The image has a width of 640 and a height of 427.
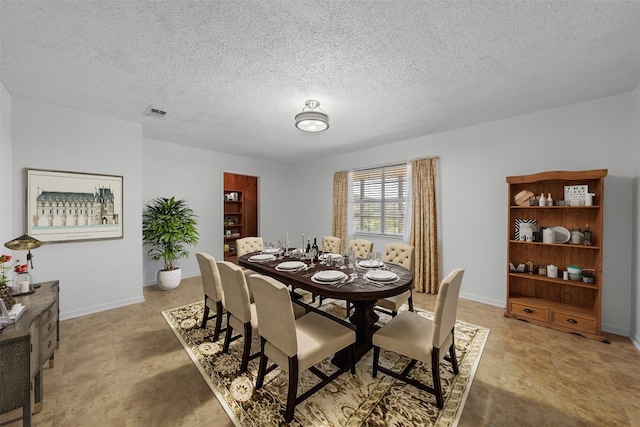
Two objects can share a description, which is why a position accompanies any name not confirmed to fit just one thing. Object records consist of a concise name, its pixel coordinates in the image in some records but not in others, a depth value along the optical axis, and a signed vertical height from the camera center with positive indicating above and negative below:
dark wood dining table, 1.94 -0.63
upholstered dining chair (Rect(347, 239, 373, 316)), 3.78 -0.54
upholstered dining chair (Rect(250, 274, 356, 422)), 1.61 -0.92
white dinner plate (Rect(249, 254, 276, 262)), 3.00 -0.56
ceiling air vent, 3.17 +1.34
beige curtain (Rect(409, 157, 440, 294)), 4.12 -0.20
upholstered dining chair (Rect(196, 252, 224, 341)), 2.51 -0.77
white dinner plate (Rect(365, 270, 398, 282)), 2.19 -0.58
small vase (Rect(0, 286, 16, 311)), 1.75 -0.60
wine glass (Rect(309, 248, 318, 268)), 2.89 -0.49
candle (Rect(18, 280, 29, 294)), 2.09 -0.64
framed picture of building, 2.93 +0.09
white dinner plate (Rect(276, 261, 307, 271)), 2.61 -0.57
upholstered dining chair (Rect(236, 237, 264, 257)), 3.92 -0.54
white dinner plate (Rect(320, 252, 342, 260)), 3.05 -0.55
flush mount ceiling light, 2.79 +1.09
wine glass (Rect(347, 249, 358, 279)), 2.56 -0.50
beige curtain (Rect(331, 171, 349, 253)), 5.44 +0.19
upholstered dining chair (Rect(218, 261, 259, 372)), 2.05 -0.80
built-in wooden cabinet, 6.57 -0.19
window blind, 4.69 +0.28
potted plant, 4.23 -0.35
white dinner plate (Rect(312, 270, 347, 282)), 2.20 -0.58
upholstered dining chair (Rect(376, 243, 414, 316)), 2.70 -0.63
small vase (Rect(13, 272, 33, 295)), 2.09 -0.61
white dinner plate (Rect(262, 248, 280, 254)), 3.42 -0.54
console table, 1.38 -0.89
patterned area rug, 1.65 -1.38
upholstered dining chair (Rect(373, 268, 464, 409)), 1.71 -0.94
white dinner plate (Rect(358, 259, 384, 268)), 2.69 -0.57
